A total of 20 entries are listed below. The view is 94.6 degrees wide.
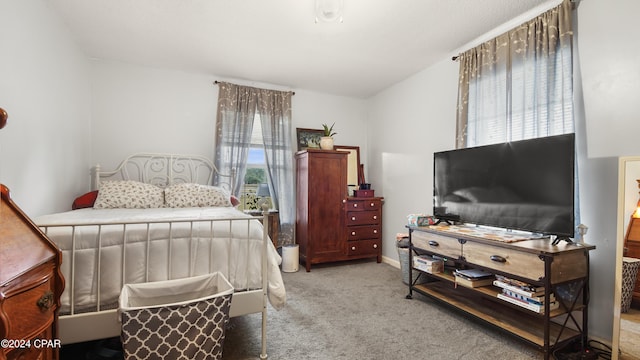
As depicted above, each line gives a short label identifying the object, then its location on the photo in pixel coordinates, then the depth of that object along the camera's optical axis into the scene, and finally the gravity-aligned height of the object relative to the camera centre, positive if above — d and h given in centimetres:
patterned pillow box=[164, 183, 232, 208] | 316 -24
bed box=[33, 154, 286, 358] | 154 -49
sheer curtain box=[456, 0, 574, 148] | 212 +75
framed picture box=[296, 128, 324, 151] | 435 +53
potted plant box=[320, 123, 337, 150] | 402 +44
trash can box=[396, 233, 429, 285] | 300 -94
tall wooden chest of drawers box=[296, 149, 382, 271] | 382 -55
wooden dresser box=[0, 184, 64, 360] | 90 -40
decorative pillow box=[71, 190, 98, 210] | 290 -26
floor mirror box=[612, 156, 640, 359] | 169 -54
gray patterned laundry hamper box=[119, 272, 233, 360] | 139 -73
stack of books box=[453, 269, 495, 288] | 227 -81
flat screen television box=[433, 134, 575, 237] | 190 -8
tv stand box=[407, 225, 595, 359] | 179 -66
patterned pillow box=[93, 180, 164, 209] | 292 -22
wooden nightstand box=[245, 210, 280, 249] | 391 -69
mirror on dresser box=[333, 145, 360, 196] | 447 +14
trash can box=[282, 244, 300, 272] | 376 -108
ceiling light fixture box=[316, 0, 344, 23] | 206 +117
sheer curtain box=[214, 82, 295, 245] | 391 +51
